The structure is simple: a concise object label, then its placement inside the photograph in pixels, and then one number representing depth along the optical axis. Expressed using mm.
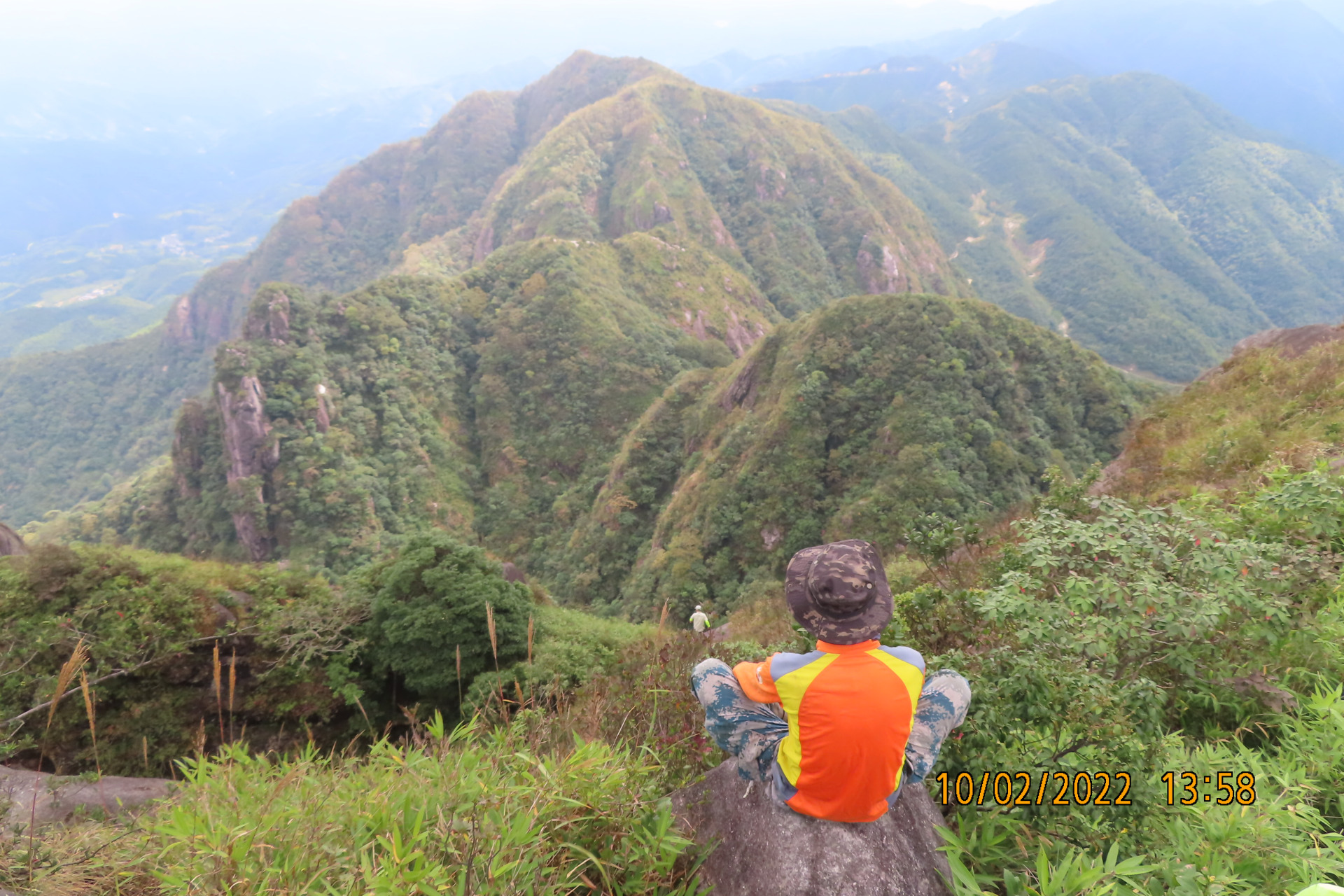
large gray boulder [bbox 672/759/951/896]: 2496
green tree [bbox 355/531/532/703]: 10898
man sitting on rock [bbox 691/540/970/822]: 2365
